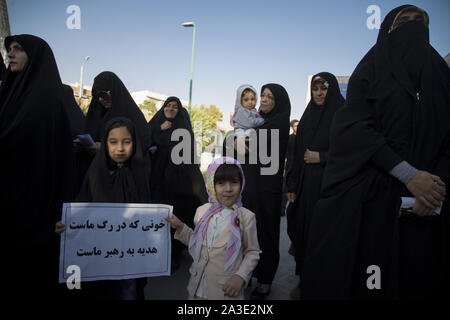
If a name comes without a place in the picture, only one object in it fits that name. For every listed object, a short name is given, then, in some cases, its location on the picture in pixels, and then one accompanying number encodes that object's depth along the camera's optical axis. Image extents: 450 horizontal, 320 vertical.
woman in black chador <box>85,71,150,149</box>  3.03
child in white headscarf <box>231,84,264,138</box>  3.14
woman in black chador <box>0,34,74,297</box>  1.90
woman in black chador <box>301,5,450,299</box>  1.50
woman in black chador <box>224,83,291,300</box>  2.75
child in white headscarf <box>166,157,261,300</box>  1.72
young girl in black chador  1.97
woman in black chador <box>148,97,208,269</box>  3.75
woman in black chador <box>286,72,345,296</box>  2.71
